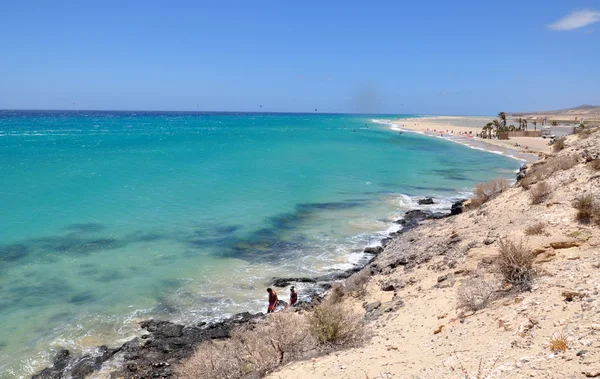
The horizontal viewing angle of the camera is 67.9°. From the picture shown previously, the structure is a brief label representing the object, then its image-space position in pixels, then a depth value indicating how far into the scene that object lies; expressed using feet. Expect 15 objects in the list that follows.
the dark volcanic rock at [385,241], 62.08
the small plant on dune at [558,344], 18.65
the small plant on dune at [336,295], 41.31
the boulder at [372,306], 36.18
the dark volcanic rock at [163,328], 39.52
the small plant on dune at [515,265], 27.14
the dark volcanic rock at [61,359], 35.22
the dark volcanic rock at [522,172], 75.22
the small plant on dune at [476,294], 26.78
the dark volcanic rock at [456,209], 70.21
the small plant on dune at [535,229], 36.68
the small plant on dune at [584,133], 94.28
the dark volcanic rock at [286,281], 50.62
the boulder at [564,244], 32.01
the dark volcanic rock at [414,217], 73.51
